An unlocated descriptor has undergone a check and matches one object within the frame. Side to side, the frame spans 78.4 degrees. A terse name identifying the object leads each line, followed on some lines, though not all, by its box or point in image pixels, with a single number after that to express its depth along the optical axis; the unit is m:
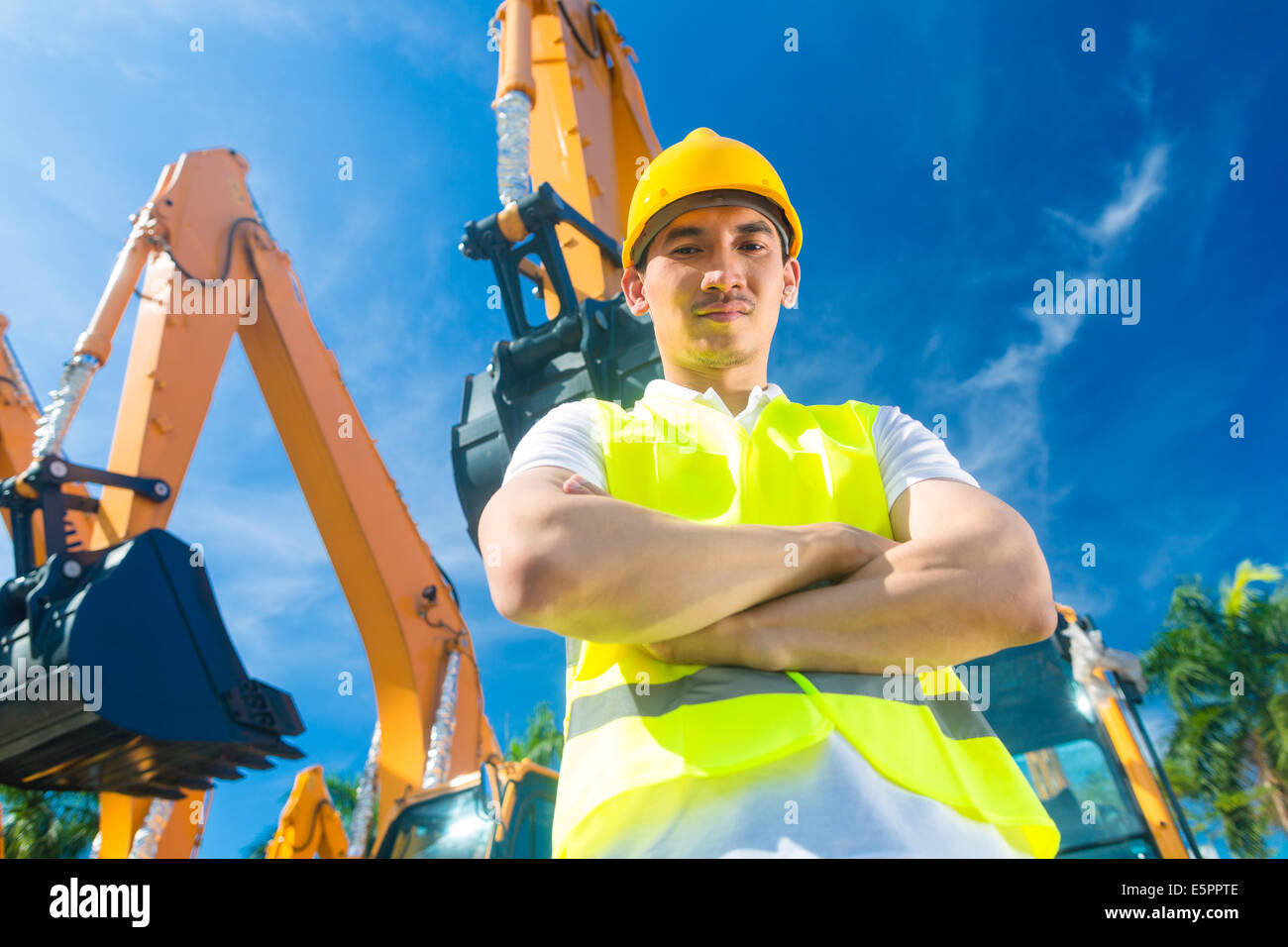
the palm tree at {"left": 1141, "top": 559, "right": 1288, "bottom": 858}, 12.27
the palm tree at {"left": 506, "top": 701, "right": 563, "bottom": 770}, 26.88
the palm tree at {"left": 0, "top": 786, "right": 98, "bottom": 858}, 16.56
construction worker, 0.80
